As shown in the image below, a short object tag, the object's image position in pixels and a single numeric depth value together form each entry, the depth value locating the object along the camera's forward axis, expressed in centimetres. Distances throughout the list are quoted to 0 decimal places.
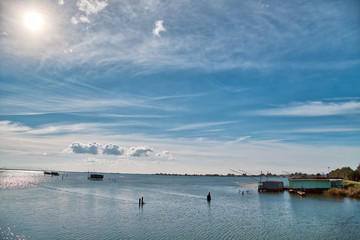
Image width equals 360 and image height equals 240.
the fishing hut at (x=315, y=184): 8638
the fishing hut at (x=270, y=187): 10219
